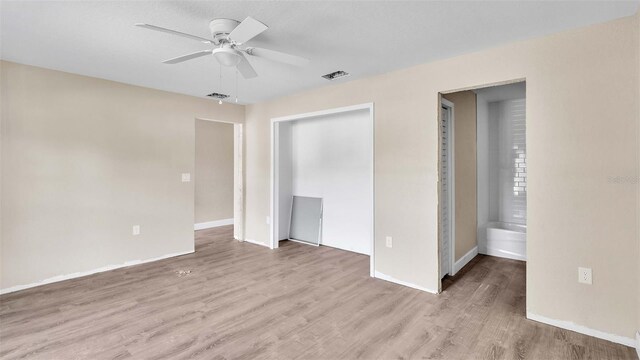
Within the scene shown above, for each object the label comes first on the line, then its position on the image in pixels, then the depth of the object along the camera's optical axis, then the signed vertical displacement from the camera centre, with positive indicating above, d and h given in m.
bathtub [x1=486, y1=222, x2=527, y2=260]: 4.30 -0.88
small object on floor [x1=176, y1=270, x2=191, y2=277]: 3.81 -1.11
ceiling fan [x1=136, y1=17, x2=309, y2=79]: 2.20 +0.93
